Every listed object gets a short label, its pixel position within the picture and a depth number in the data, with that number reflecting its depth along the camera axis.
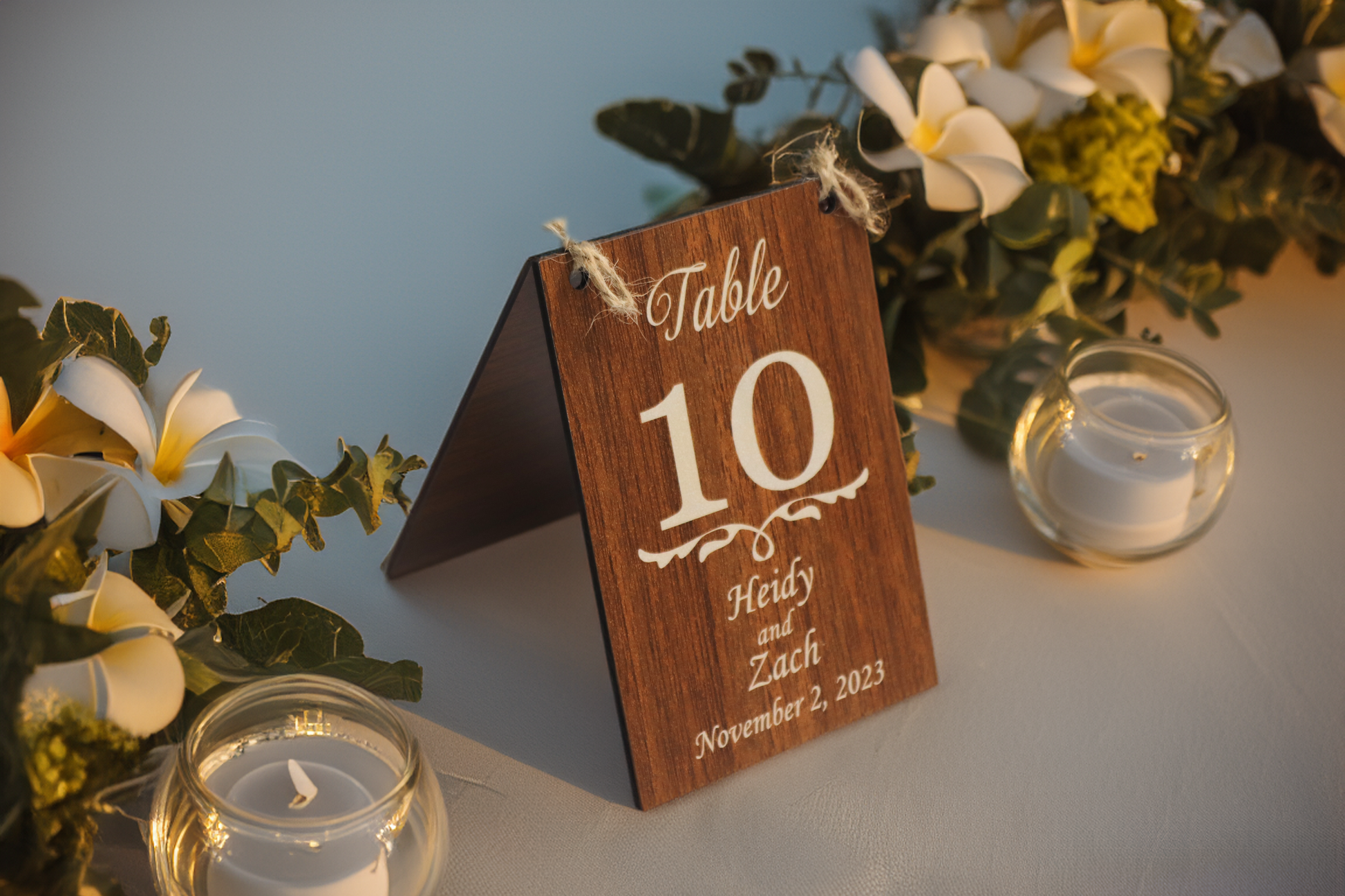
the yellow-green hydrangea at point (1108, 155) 0.83
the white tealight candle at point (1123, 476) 0.78
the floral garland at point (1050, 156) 0.80
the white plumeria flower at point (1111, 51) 0.82
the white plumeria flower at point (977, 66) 0.81
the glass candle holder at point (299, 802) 0.65
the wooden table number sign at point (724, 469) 0.71
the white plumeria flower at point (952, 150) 0.78
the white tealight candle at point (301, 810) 0.65
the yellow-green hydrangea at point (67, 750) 0.62
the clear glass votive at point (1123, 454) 0.78
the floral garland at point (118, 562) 0.63
